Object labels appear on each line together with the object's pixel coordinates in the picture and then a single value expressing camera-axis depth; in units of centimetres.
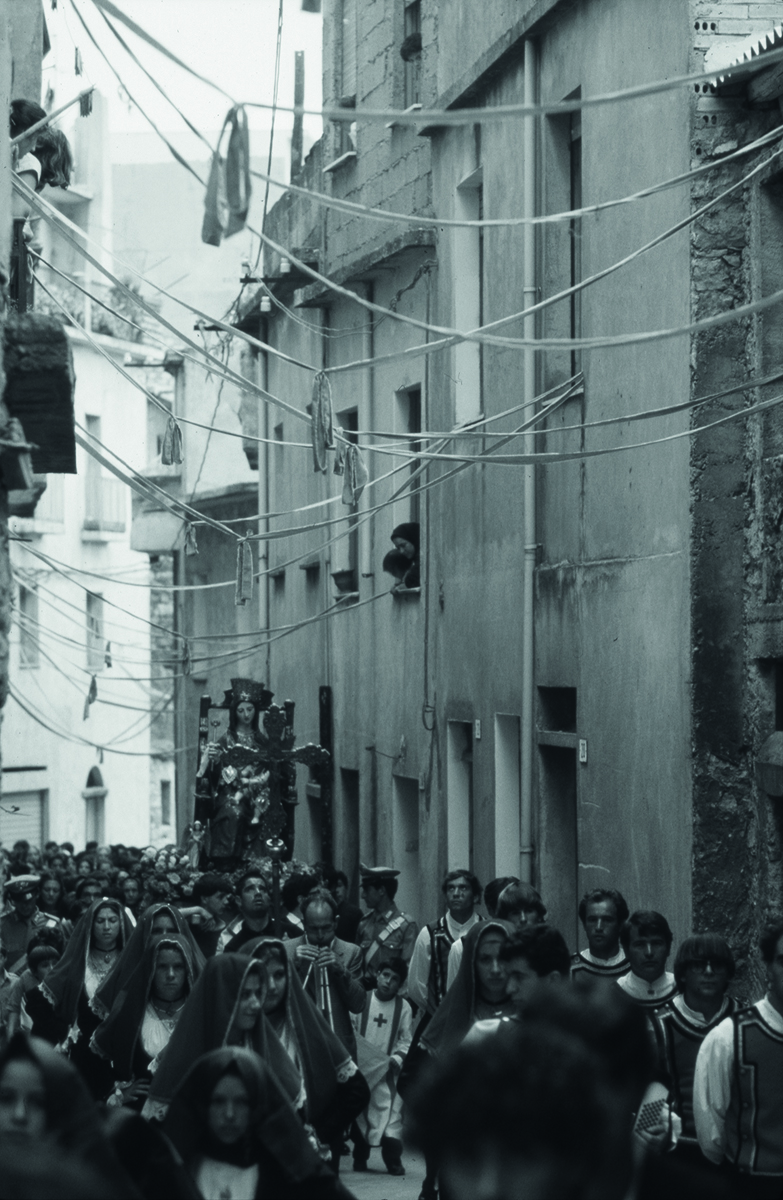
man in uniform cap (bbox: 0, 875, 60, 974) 1548
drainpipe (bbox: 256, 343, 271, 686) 2503
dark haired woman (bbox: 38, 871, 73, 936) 1600
